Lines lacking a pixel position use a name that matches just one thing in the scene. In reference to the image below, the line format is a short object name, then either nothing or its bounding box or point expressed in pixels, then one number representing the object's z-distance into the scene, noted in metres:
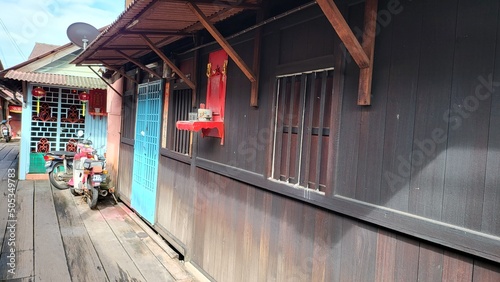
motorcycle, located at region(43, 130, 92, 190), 7.86
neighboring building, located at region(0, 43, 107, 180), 9.09
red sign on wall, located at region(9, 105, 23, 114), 24.52
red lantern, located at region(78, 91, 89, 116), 9.55
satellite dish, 6.93
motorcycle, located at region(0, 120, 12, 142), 20.95
